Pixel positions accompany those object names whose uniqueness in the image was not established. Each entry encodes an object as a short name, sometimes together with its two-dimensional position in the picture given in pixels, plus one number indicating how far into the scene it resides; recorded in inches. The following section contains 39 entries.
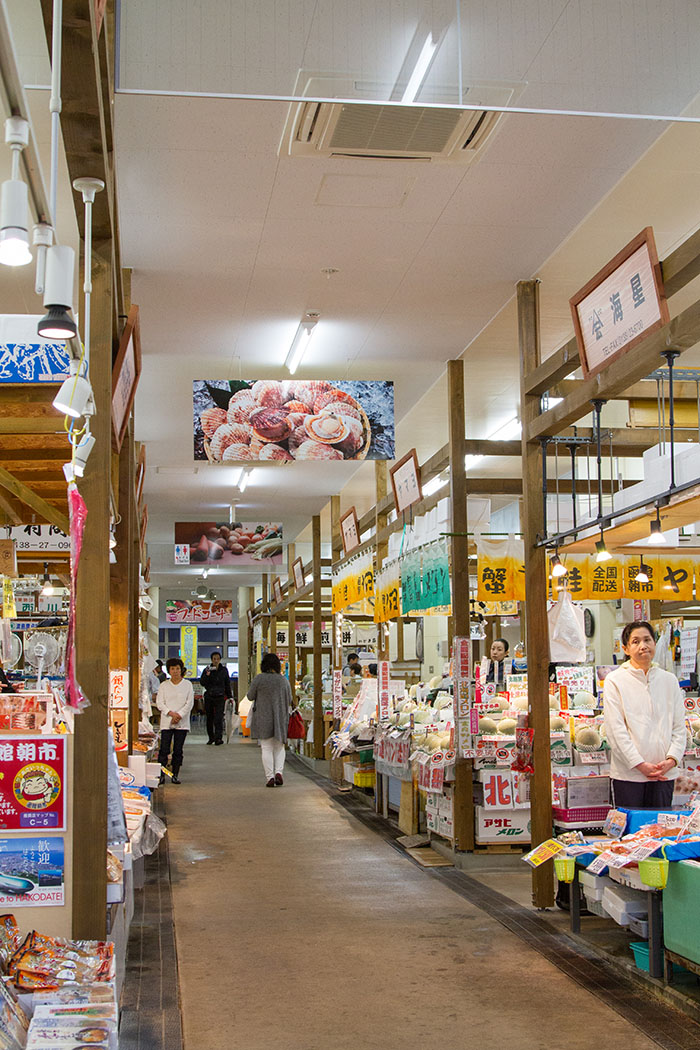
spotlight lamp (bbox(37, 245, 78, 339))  104.0
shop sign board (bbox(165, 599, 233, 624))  1425.9
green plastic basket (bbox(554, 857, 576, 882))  241.9
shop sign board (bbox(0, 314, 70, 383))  187.8
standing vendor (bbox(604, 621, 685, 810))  254.4
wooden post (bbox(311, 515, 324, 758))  681.6
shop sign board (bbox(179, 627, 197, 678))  1583.4
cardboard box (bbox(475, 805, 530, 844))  344.2
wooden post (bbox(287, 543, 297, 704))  836.0
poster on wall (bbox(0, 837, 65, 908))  156.1
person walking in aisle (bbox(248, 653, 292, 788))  534.0
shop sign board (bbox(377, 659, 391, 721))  454.3
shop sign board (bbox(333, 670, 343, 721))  576.7
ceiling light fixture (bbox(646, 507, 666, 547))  222.2
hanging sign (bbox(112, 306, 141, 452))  207.5
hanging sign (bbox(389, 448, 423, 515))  405.1
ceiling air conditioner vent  203.3
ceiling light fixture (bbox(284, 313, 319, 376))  338.0
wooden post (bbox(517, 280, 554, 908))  276.7
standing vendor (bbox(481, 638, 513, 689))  561.3
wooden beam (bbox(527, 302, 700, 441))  201.3
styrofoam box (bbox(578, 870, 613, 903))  230.4
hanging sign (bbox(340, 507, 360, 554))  541.0
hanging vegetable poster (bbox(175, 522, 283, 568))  625.3
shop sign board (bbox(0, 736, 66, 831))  155.8
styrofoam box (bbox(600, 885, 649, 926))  218.8
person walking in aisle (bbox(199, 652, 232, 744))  830.5
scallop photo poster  343.9
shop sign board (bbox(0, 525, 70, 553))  324.8
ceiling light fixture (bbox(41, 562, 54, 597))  385.1
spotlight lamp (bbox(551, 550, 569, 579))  308.2
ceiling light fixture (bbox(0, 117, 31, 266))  89.8
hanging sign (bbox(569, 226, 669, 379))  208.1
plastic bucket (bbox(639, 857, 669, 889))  203.3
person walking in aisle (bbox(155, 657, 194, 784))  550.3
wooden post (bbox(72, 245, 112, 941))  158.7
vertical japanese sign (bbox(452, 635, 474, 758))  344.5
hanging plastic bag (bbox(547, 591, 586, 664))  304.0
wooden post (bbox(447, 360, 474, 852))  343.6
